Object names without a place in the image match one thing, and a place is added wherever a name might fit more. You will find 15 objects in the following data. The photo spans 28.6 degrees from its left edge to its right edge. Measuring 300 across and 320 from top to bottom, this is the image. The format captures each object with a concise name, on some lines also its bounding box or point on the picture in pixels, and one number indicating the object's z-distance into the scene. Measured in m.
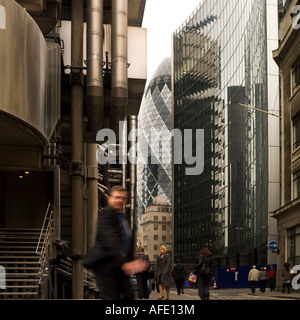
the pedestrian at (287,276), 31.00
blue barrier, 48.81
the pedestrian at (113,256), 7.43
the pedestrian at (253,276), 31.16
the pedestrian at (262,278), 33.12
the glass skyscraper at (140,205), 192.85
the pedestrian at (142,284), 19.12
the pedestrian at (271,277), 38.03
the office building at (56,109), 18.23
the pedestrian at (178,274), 27.12
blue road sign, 34.70
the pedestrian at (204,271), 15.75
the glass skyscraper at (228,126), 62.16
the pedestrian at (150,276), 22.10
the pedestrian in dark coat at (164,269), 18.56
